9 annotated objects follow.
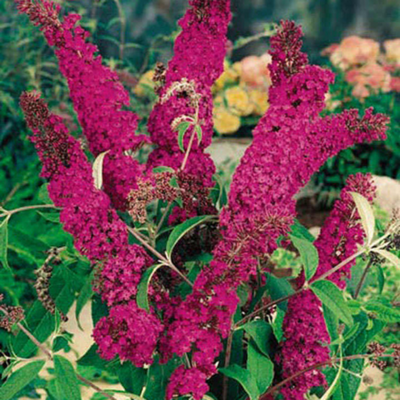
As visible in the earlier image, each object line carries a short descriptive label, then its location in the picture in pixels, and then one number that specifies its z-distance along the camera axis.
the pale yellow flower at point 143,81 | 3.31
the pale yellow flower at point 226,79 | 3.63
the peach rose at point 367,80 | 3.25
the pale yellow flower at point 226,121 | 3.39
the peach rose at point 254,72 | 3.54
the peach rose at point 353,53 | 3.49
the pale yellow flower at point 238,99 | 3.37
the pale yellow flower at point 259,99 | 3.44
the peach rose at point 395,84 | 3.29
